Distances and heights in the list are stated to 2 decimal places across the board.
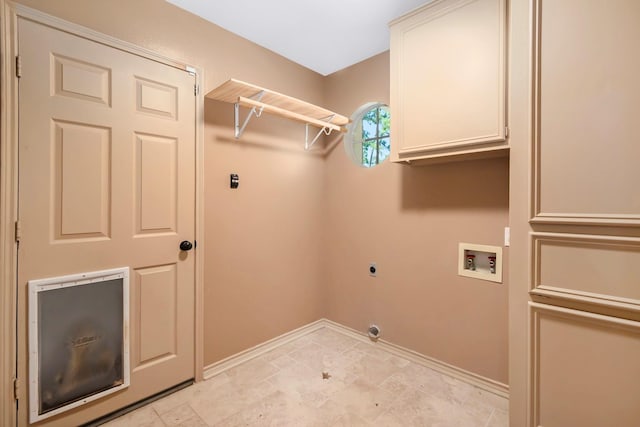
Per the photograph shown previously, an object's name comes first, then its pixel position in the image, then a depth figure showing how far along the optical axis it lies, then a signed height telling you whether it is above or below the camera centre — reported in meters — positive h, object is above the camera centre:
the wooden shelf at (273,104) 1.99 +0.85
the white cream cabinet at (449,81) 1.65 +0.84
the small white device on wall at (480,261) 1.99 -0.34
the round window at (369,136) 2.71 +0.77
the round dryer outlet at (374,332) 2.61 -1.07
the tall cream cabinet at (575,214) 1.17 +0.01
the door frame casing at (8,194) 1.38 +0.09
